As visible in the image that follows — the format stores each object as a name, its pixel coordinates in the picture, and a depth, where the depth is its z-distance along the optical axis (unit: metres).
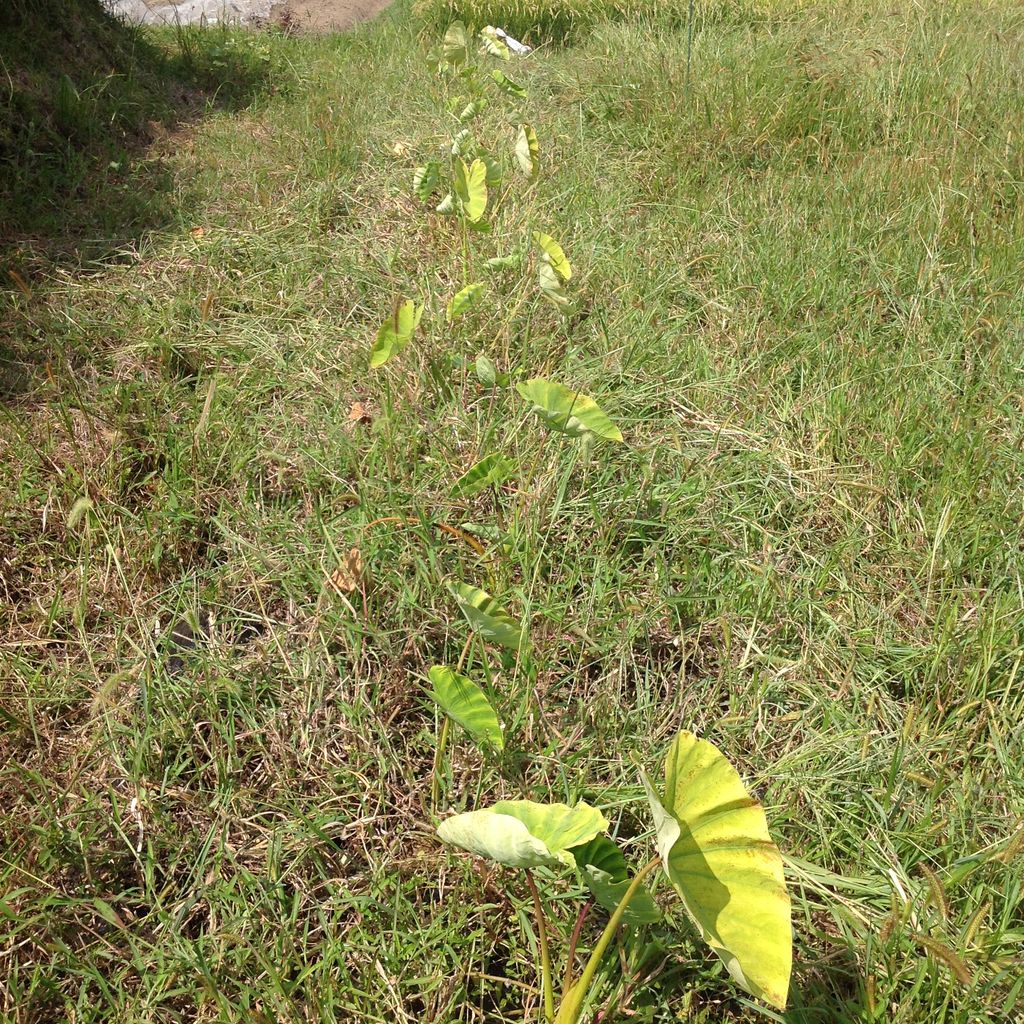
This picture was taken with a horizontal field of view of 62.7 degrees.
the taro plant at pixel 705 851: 0.72
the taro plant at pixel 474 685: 1.08
